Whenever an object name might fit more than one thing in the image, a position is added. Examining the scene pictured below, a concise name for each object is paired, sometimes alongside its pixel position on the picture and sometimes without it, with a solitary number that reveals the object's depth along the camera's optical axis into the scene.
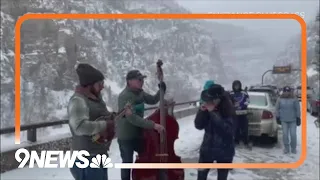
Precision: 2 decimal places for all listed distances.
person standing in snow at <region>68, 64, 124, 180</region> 3.18
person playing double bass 3.31
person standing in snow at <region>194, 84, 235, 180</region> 3.88
